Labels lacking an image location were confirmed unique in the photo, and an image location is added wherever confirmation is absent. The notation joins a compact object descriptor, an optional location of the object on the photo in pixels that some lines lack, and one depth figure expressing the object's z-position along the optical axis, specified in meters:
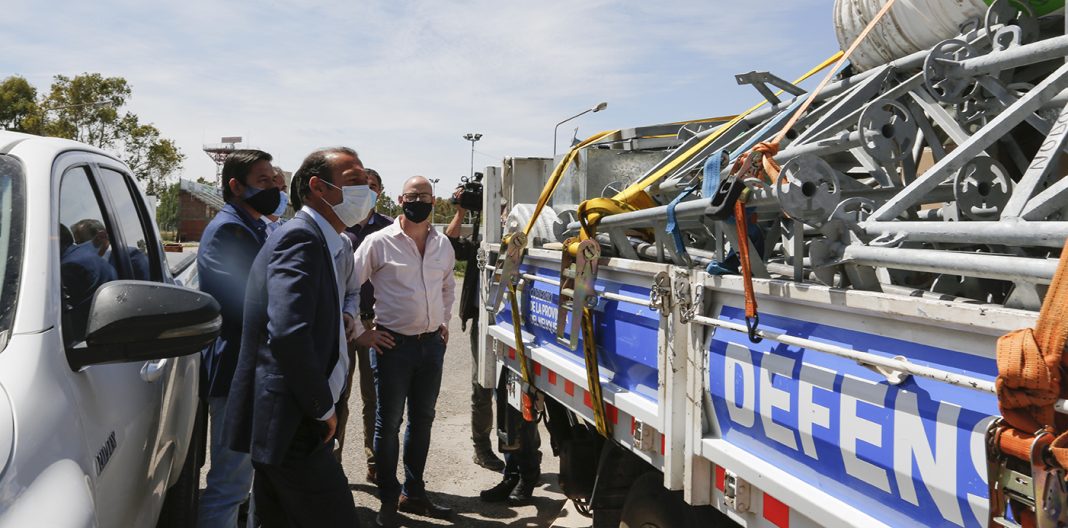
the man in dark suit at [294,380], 2.82
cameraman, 5.57
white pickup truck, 1.64
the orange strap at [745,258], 2.16
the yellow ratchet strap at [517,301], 3.86
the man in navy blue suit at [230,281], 3.30
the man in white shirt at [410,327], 4.59
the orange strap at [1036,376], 1.35
